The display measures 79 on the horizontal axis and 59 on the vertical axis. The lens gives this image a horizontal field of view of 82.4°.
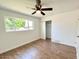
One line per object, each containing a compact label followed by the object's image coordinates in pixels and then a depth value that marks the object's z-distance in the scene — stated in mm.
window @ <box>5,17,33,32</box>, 2675
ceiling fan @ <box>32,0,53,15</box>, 1733
